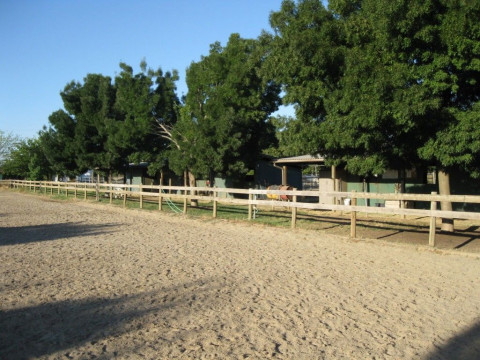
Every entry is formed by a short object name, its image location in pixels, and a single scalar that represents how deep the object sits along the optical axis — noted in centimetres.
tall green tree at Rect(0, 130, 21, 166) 5641
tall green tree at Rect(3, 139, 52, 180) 4162
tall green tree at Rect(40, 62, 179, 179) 2325
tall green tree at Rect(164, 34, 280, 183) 1984
